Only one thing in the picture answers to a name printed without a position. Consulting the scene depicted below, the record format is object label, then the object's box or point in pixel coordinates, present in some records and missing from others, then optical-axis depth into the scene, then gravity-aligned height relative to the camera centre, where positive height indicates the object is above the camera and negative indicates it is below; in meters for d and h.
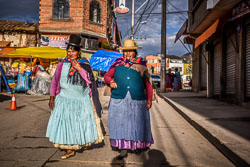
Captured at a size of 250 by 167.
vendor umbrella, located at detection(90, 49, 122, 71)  13.23 +1.58
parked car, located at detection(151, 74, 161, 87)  27.54 +1.02
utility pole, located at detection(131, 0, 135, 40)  26.86 +8.15
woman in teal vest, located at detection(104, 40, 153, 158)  3.23 -0.32
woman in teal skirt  3.11 -0.31
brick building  20.08 +6.02
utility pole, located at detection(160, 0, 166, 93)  16.27 +3.33
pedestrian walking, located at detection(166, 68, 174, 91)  19.14 +0.44
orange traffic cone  7.41 -0.70
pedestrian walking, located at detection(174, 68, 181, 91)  19.13 +0.54
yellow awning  12.17 +1.88
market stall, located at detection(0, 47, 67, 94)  12.36 +0.70
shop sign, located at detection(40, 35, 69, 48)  20.27 +4.25
